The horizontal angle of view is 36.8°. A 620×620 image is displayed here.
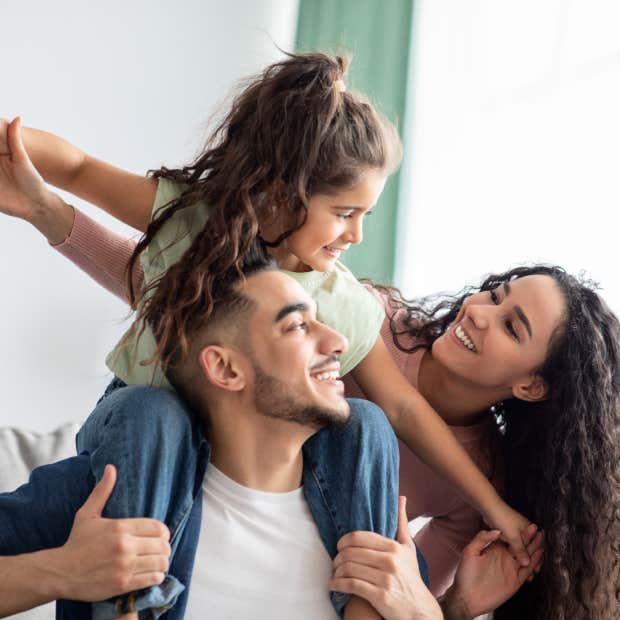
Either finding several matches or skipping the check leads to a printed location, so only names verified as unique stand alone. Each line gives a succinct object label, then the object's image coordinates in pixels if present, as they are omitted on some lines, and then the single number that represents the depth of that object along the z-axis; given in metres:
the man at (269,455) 1.52
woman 1.82
